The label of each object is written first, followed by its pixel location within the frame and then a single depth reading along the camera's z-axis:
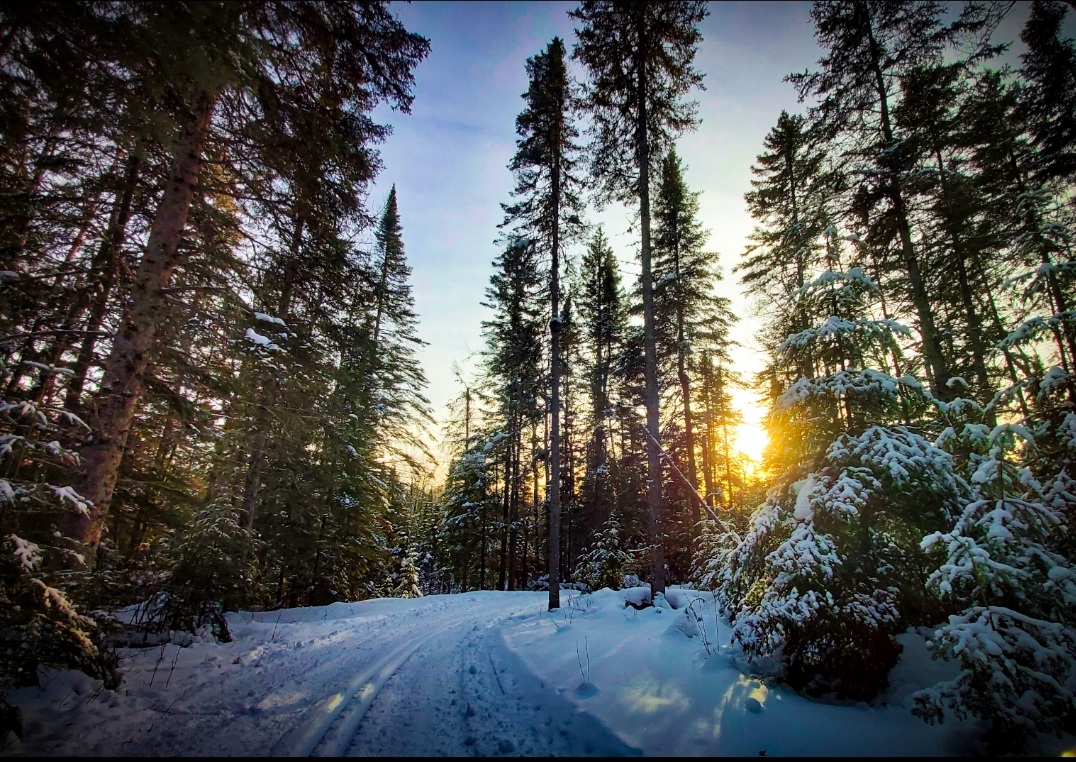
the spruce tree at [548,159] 13.09
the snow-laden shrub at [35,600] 3.35
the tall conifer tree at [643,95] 10.67
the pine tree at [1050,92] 8.86
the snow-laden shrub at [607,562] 16.19
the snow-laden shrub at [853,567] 4.11
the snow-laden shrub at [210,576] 6.74
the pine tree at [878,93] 9.47
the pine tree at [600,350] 21.94
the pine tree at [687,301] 17.53
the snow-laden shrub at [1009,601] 3.04
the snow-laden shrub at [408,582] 22.25
